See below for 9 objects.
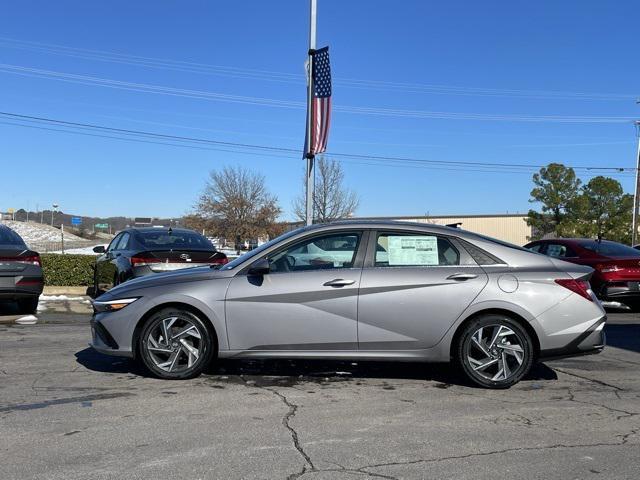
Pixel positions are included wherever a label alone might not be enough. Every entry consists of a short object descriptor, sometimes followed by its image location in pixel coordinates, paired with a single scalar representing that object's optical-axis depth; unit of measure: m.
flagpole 15.09
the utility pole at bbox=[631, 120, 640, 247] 39.79
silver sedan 5.53
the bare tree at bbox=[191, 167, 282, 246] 44.97
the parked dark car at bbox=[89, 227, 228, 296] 9.51
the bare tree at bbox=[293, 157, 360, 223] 34.31
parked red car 11.46
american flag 14.54
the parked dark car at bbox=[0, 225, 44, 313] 9.38
